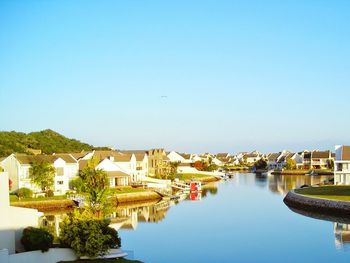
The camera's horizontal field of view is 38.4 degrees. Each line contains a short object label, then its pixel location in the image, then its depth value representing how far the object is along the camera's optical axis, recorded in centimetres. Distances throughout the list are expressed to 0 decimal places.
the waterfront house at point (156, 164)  9550
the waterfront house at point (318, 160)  12976
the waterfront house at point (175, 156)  13880
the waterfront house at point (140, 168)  7611
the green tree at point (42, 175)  5509
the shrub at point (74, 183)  5748
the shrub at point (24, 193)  5170
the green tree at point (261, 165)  15202
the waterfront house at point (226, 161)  19085
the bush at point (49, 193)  5396
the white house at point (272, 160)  15389
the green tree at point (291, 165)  12738
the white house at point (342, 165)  6588
